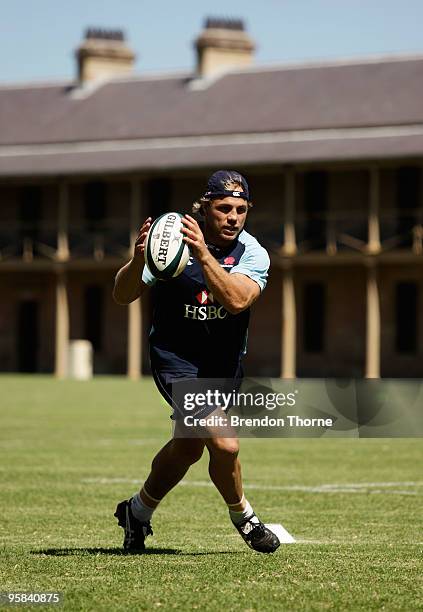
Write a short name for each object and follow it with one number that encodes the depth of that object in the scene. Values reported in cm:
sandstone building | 8725
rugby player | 1492
